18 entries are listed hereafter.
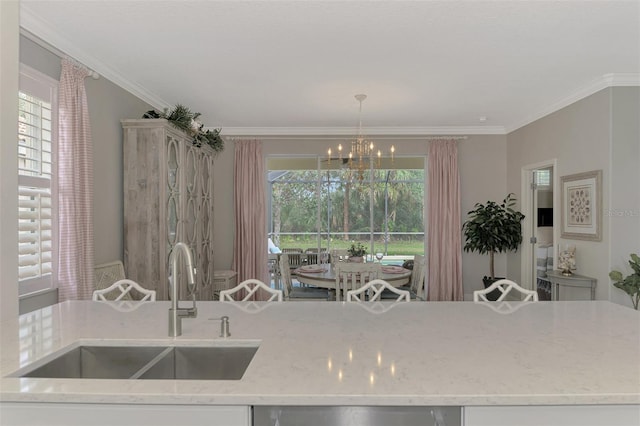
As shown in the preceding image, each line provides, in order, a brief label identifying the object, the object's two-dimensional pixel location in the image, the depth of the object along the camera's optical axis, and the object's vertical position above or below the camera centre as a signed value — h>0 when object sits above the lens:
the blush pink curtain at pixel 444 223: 5.96 -0.20
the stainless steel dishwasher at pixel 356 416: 1.15 -0.61
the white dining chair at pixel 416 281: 3.98 -0.76
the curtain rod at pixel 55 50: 2.65 +1.18
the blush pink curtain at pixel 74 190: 2.92 +0.16
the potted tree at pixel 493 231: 5.46 -0.29
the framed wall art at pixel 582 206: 3.88 +0.04
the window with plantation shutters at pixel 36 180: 2.64 +0.21
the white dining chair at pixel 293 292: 4.09 -0.89
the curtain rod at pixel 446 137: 5.99 +1.12
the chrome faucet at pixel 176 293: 1.41 -0.31
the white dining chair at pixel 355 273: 3.58 -0.58
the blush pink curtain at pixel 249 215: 5.97 -0.08
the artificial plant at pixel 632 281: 3.41 -0.62
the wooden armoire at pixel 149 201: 3.65 +0.09
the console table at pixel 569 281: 3.94 -0.74
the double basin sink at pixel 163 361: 1.44 -0.56
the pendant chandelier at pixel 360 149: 4.44 +0.76
